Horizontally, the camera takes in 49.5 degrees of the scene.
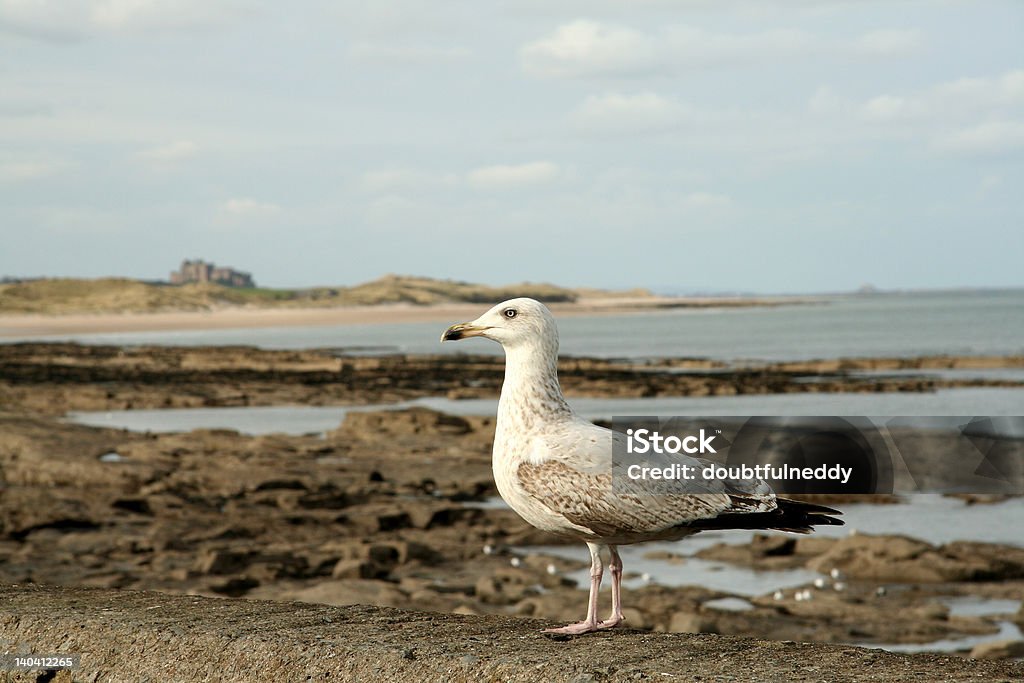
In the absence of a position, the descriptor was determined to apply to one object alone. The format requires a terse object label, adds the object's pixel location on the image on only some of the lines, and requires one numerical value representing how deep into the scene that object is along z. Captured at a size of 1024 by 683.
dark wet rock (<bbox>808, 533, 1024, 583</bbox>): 13.17
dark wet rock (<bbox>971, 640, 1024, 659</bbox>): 9.48
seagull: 3.81
